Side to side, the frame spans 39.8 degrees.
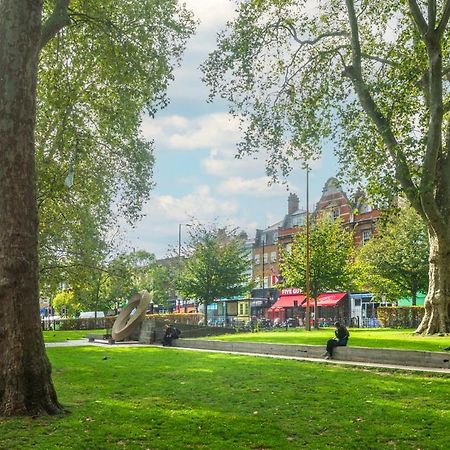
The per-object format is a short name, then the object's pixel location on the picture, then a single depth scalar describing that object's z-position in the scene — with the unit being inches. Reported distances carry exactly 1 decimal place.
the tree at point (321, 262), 1806.1
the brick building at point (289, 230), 2534.4
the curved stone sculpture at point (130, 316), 1326.3
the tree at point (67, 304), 2827.8
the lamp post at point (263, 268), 3037.2
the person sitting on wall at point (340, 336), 784.2
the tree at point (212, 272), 2101.4
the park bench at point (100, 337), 1386.3
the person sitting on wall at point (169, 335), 1155.5
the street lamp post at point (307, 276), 1598.2
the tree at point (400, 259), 1716.3
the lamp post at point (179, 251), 2277.4
